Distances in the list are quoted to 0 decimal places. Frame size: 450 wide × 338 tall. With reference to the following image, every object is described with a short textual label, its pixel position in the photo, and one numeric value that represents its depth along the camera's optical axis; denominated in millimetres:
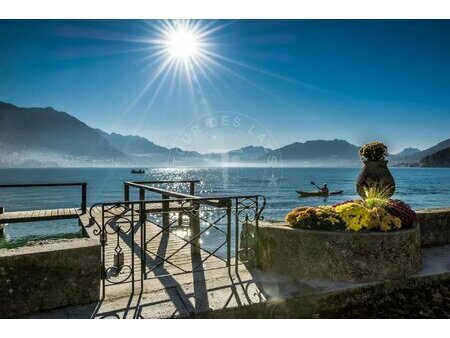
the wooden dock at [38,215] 11367
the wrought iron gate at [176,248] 5465
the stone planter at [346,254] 5258
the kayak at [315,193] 55269
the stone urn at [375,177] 8055
